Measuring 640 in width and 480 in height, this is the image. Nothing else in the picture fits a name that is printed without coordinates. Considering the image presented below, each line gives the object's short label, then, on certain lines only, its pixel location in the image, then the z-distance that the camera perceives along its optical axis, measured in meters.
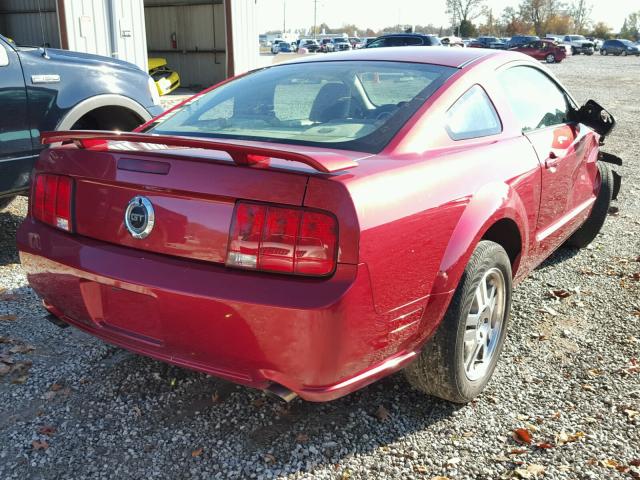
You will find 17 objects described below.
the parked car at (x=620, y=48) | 57.25
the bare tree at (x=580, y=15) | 99.79
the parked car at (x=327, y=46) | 54.85
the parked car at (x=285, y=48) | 60.31
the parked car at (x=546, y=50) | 41.84
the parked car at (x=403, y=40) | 20.30
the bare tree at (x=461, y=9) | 89.38
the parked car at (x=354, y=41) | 60.09
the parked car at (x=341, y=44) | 55.59
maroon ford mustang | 2.08
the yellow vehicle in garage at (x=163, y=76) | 15.27
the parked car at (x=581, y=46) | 57.56
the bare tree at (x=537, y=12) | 90.06
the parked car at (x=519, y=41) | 44.58
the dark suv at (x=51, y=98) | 4.55
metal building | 11.06
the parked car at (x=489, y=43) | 49.31
